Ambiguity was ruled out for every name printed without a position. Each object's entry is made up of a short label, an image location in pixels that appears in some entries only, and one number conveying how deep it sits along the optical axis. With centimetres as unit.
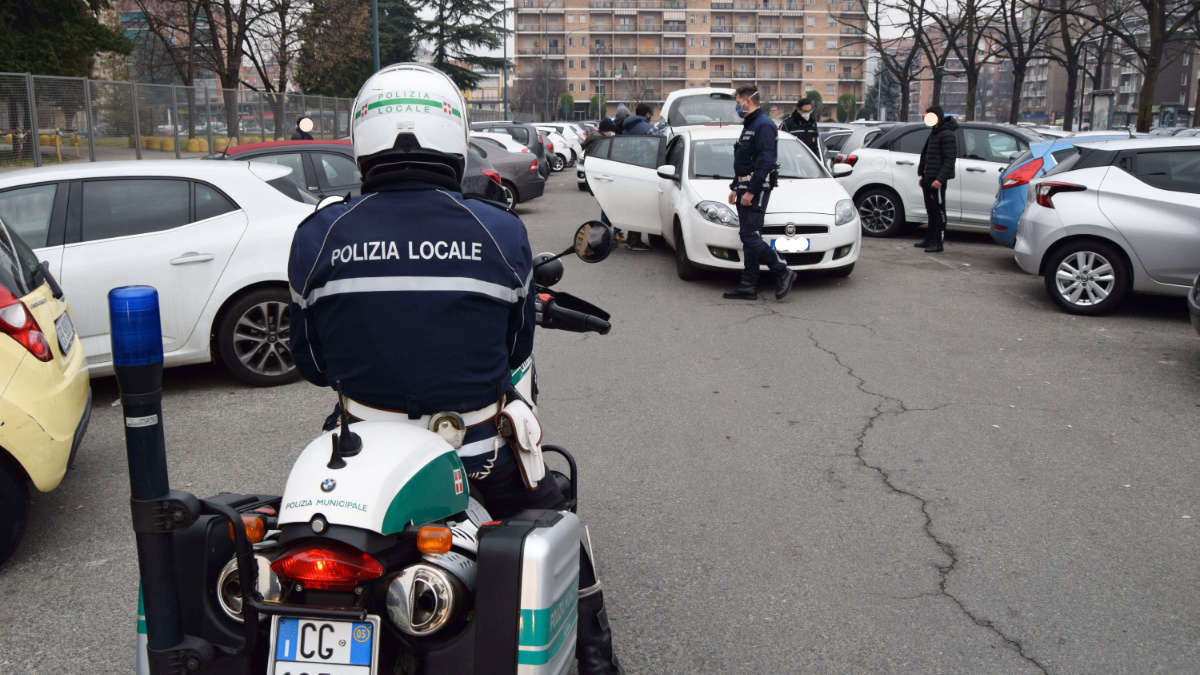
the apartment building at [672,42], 12156
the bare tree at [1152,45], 2141
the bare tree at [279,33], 3478
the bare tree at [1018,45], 3212
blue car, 1168
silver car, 890
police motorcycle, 202
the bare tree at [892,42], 4134
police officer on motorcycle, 242
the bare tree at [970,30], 3419
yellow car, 404
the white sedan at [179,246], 641
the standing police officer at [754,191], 975
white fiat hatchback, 1049
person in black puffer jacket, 1263
